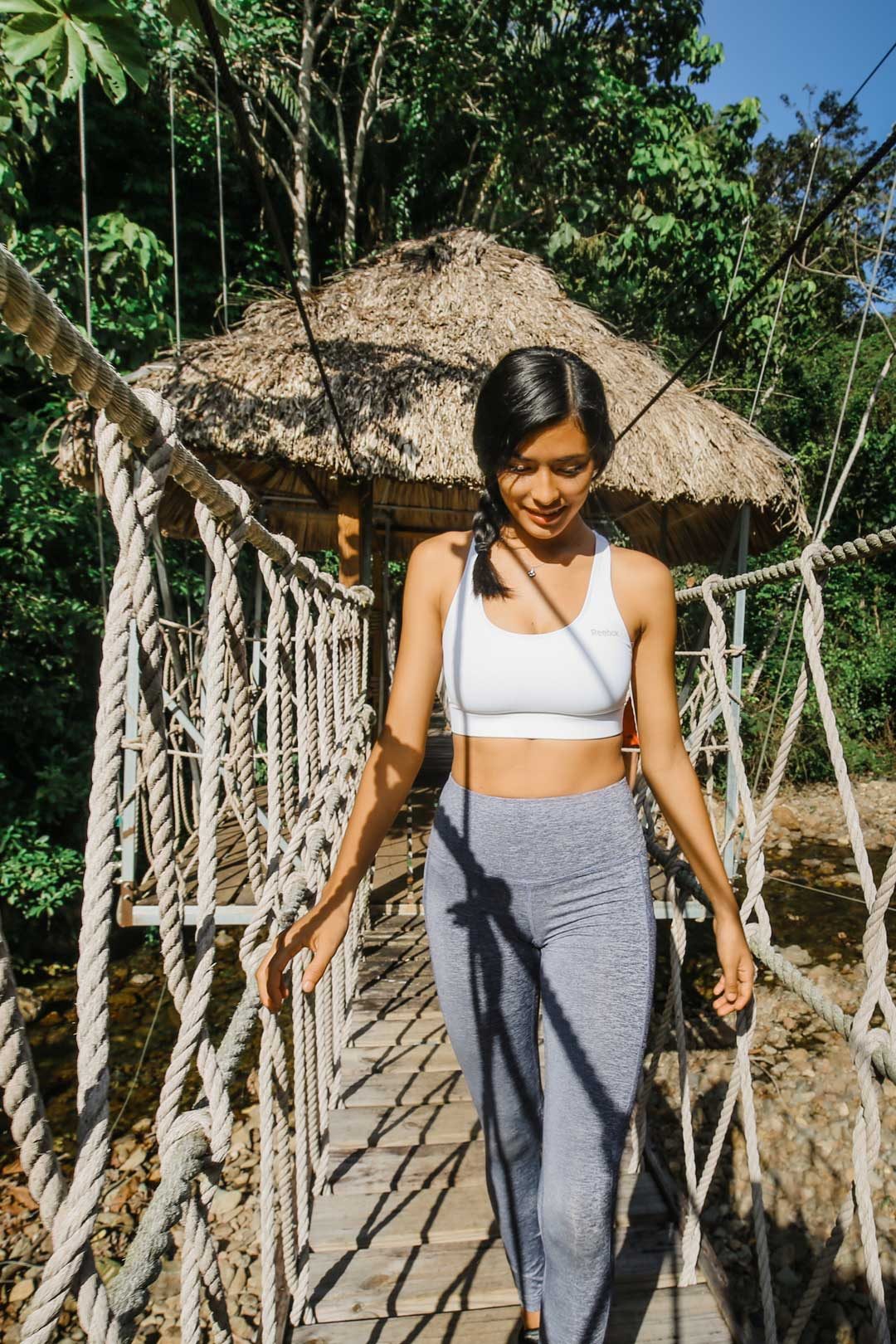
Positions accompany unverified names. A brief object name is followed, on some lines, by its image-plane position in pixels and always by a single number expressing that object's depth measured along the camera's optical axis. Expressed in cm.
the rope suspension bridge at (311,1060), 56
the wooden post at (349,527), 434
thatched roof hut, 405
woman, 103
